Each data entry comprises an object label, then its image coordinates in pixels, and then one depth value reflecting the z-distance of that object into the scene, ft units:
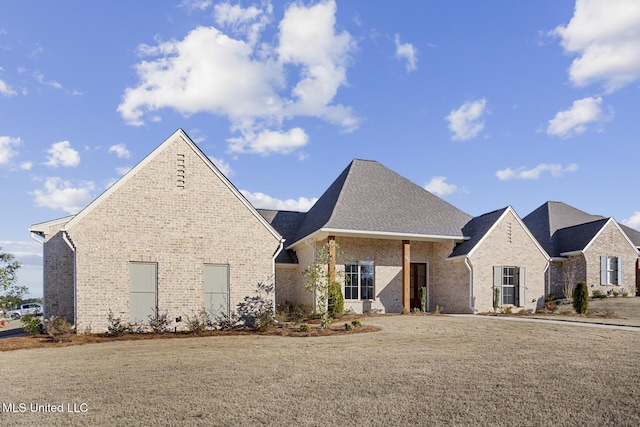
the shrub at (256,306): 62.28
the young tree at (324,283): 59.57
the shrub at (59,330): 52.64
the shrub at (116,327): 55.11
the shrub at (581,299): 74.84
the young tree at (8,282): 47.93
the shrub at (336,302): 68.28
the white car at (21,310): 113.33
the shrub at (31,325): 58.65
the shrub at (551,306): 79.87
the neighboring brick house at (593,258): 99.71
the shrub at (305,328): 55.32
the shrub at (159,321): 57.87
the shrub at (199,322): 57.57
